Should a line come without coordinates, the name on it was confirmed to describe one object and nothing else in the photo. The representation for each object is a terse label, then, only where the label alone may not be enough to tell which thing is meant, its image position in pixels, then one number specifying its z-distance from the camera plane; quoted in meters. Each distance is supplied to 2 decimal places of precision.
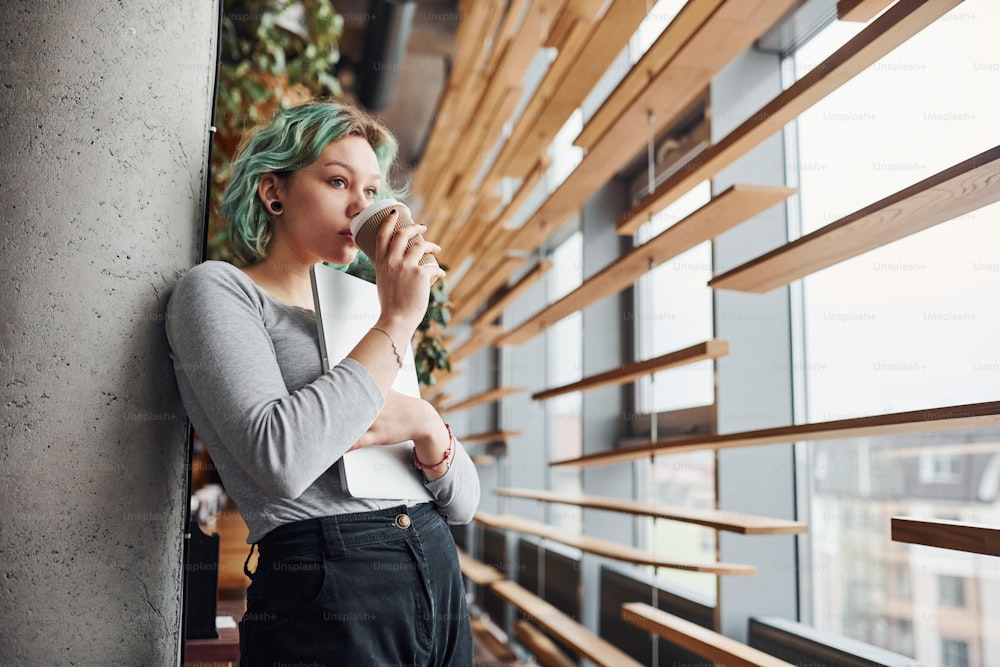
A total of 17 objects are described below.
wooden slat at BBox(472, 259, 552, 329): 2.47
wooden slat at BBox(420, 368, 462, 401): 3.17
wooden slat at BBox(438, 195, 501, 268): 3.38
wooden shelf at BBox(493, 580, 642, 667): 2.02
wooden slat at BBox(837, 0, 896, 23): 1.18
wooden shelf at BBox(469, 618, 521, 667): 3.08
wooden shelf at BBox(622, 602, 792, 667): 1.39
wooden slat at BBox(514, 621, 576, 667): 2.61
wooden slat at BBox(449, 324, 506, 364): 3.16
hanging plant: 2.63
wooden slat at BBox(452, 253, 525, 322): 2.85
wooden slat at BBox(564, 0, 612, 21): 2.10
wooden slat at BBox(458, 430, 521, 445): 3.07
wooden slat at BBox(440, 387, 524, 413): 3.03
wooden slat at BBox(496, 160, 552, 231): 2.56
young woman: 0.98
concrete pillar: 1.05
